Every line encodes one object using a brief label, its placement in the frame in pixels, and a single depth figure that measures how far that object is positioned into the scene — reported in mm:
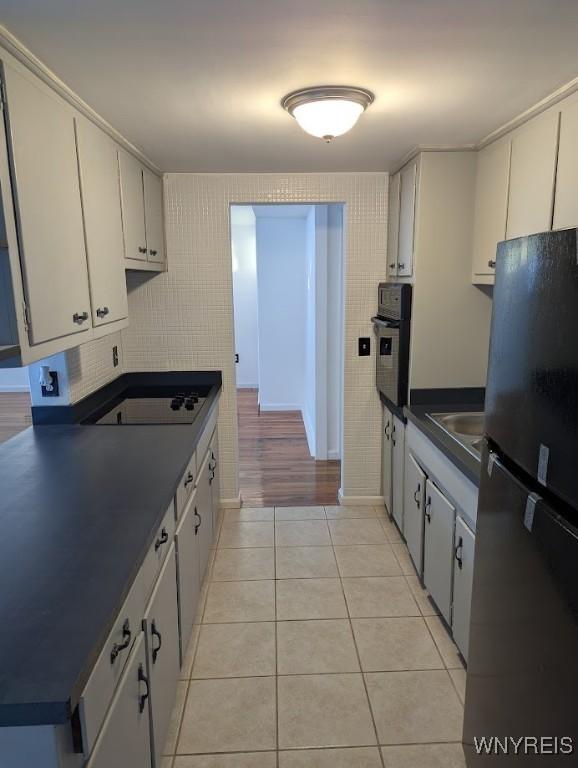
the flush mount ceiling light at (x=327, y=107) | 1833
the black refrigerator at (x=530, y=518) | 1087
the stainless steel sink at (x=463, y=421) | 2771
